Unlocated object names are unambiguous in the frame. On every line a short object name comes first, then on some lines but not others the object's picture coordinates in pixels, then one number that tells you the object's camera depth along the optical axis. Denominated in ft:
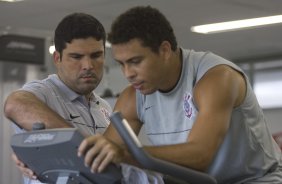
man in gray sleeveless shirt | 6.65
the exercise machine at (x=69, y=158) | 5.64
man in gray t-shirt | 9.09
